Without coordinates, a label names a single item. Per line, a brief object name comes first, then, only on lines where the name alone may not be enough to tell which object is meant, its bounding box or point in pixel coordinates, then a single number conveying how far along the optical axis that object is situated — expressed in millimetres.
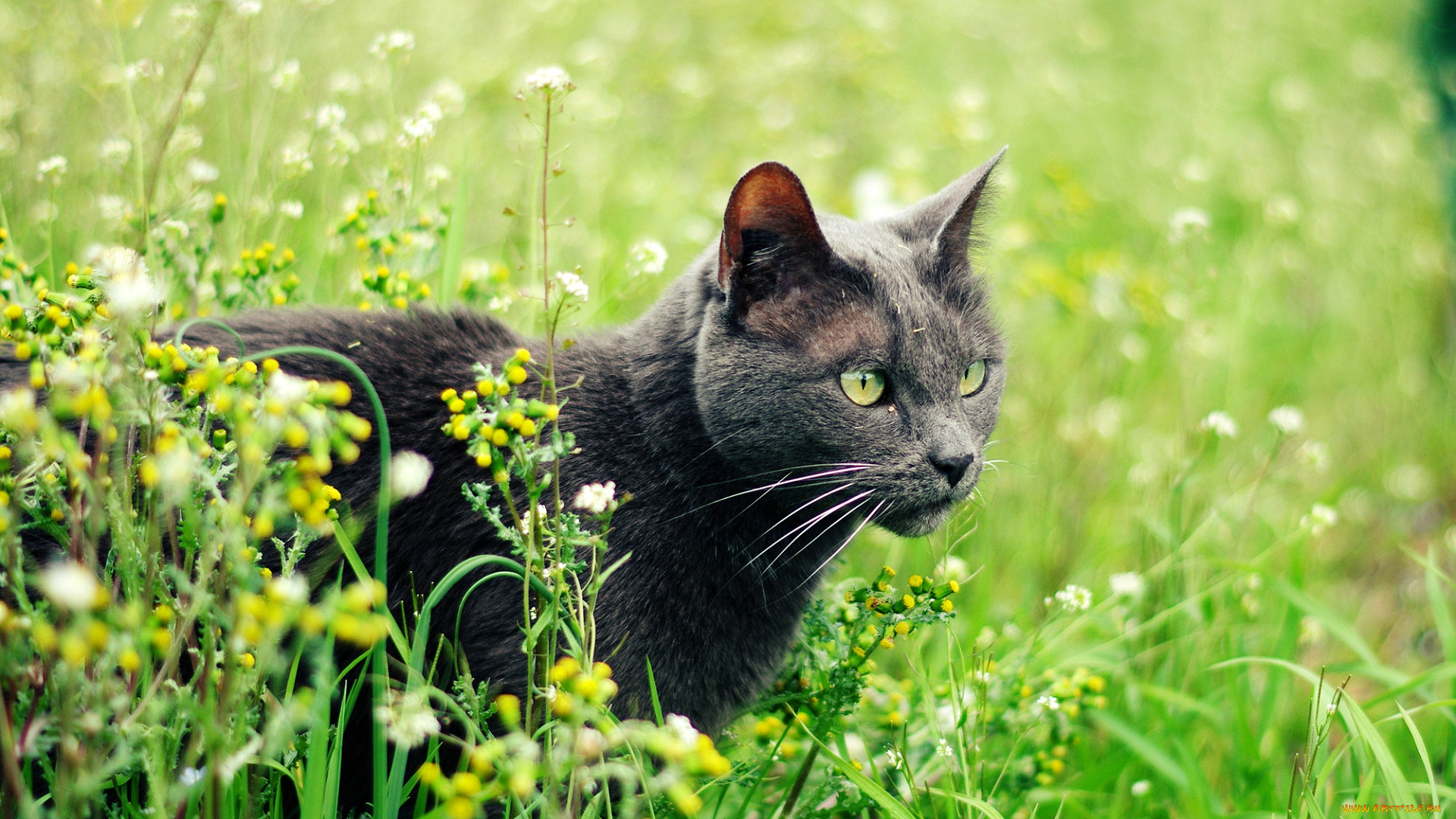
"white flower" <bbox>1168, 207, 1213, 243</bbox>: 1173
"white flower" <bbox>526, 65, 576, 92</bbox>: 982
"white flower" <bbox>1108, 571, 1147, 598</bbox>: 1106
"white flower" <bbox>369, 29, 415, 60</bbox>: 1135
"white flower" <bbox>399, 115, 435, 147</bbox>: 1090
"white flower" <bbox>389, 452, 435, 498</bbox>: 923
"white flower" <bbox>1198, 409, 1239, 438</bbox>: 1133
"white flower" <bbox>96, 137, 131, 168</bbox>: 1102
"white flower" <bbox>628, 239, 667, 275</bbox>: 1069
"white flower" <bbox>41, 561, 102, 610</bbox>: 712
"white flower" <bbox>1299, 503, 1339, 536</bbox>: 1119
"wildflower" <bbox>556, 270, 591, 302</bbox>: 976
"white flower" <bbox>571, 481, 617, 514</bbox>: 959
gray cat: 1038
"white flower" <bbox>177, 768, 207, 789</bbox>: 923
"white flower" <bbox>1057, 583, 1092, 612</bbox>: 1059
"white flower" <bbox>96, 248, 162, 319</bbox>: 907
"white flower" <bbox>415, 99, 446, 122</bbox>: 1110
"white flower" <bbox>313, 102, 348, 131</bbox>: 1141
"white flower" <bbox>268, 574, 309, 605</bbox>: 823
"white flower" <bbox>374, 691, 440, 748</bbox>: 910
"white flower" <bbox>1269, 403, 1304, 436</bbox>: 1129
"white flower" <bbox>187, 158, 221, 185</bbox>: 1109
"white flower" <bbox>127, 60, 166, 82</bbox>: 1087
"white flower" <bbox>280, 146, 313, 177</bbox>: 1127
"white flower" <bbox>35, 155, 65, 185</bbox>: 1074
